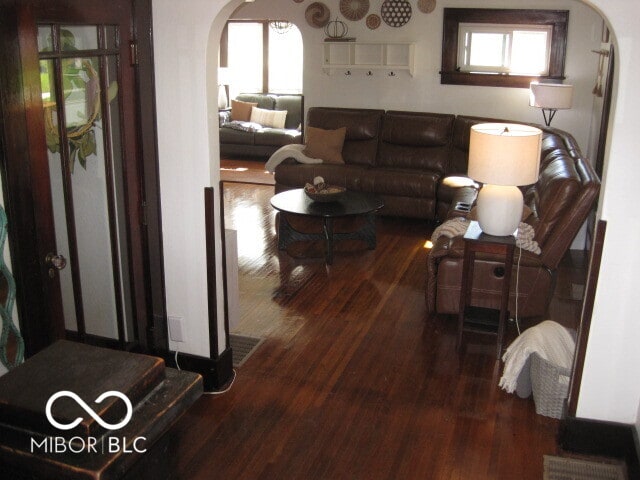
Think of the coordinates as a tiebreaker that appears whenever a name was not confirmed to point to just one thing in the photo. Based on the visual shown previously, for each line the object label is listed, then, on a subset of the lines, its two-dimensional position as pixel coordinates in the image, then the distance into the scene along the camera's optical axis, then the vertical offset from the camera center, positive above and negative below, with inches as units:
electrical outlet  139.9 -54.1
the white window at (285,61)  417.7 +2.4
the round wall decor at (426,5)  283.1 +25.2
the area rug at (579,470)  114.5 -67.7
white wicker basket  127.8 -60.3
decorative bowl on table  223.0 -41.4
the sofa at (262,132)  380.8 -37.6
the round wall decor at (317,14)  300.0 +22.4
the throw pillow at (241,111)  403.5 -27.4
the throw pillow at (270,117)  398.0 -30.6
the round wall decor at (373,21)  293.4 +19.2
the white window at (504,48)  276.4 +7.9
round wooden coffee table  216.1 -45.9
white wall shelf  291.9 +4.2
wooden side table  154.3 -49.3
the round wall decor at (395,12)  286.7 +22.7
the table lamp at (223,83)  418.9 -11.9
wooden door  96.3 -17.6
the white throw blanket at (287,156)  280.1 -37.6
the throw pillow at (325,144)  284.8 -32.7
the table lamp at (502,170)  144.9 -22.1
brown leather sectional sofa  168.1 -40.2
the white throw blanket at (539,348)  133.6 -55.3
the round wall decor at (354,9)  293.3 +24.3
